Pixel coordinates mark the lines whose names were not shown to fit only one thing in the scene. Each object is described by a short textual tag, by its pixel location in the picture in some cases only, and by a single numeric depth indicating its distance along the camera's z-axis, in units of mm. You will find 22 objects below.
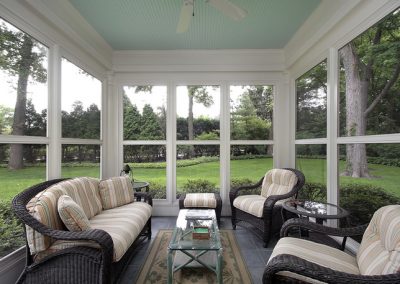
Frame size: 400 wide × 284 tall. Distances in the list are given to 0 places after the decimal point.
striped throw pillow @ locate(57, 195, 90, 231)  1834
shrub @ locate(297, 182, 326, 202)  3092
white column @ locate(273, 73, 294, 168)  4105
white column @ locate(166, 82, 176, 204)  4105
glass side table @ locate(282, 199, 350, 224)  2205
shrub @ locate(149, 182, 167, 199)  4211
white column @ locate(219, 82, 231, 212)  4102
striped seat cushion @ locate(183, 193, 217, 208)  3403
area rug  2166
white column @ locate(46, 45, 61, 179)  2572
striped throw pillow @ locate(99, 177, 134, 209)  2877
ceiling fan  1995
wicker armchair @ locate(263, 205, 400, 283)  1293
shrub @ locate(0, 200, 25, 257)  2008
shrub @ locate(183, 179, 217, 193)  4227
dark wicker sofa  1690
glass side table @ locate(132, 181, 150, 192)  3587
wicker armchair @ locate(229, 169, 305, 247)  2883
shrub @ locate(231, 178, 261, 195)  4179
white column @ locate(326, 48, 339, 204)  2723
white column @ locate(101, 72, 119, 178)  3966
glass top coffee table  1973
